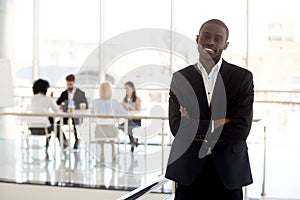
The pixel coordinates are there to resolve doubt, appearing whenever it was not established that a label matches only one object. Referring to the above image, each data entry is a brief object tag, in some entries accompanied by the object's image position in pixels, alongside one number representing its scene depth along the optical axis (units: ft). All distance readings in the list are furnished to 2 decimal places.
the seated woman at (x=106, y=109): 19.20
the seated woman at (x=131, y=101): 20.81
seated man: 23.47
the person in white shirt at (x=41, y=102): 21.91
